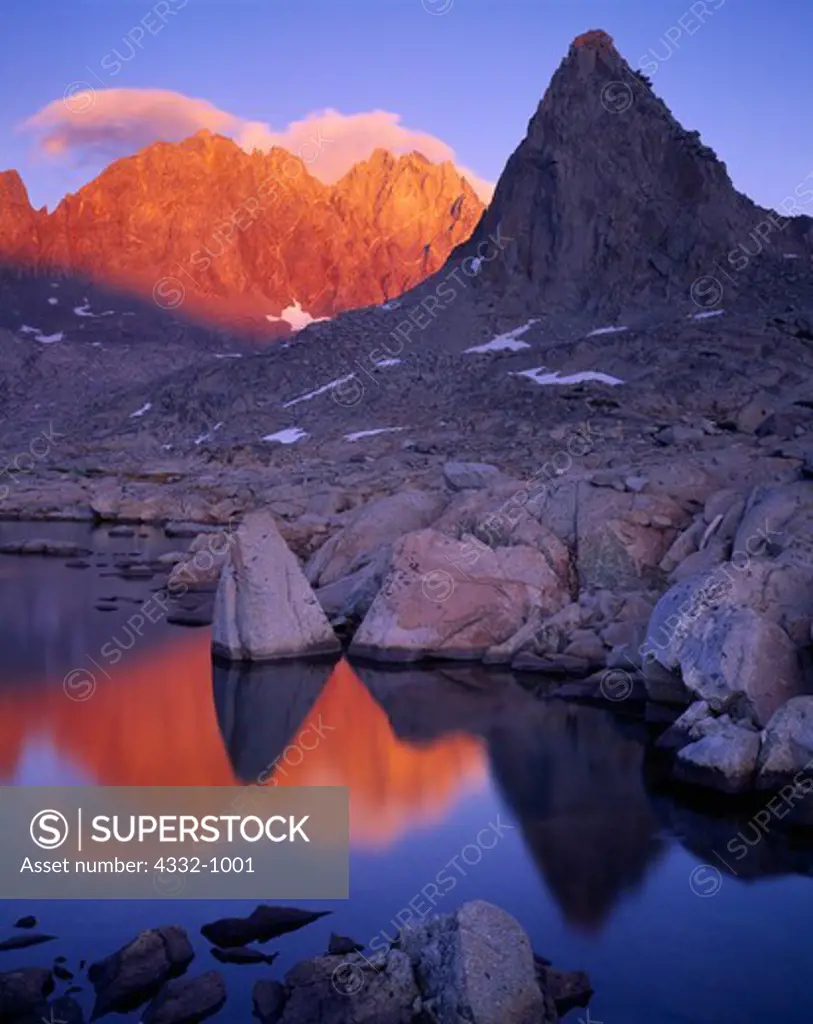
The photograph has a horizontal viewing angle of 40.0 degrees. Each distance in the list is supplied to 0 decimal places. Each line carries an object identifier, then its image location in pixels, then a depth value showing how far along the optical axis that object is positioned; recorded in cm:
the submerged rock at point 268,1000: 657
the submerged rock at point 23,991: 652
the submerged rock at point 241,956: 730
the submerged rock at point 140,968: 672
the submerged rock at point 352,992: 642
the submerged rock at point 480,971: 623
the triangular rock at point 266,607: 1549
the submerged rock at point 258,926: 759
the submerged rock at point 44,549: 2758
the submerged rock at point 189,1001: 654
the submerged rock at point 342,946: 732
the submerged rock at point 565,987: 682
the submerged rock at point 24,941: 741
